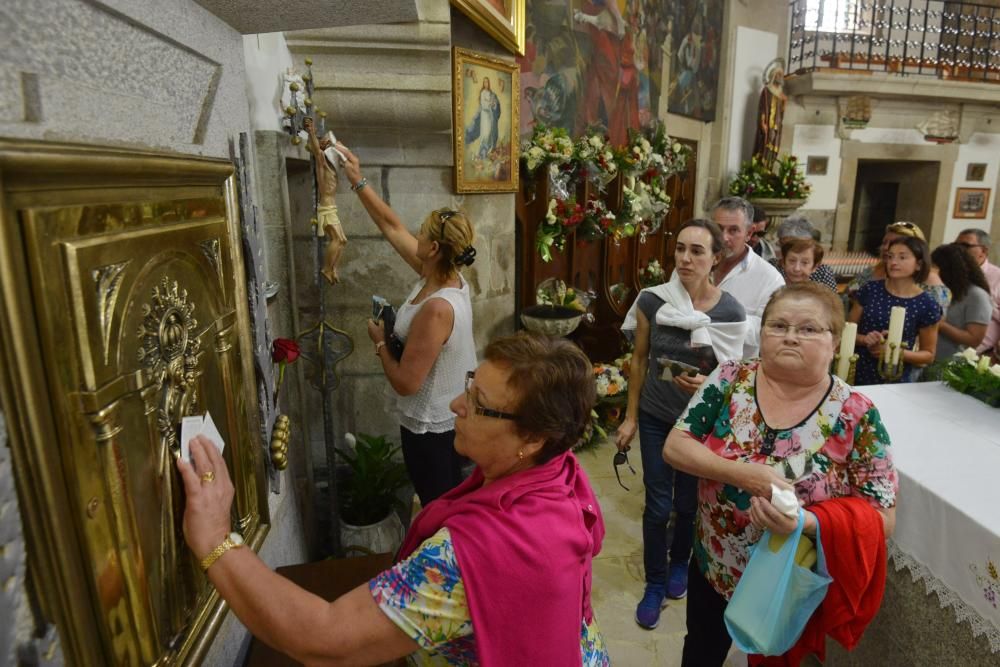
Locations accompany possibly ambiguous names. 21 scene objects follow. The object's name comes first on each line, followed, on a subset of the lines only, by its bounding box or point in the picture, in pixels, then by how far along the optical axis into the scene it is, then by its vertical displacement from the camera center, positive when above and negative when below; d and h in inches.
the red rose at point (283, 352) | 65.2 -15.9
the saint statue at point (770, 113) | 329.4 +44.5
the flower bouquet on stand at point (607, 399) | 177.3 -58.8
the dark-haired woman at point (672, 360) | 95.0 -25.7
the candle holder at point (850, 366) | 100.3 -28.7
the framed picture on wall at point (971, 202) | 390.6 -5.1
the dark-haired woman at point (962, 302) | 130.6 -23.1
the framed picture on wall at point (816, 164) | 365.1 +18.8
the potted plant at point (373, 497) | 103.4 -51.9
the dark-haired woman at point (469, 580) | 38.9 -24.4
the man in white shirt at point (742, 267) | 112.7 -13.3
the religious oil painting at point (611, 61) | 203.2 +53.1
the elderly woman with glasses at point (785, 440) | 62.1 -25.4
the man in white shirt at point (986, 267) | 149.3 -19.9
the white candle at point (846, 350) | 97.7 -24.8
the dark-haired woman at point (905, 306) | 116.0 -21.5
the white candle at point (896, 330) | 95.2 -21.5
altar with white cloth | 63.4 -35.8
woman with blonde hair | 84.0 -20.1
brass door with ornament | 25.8 -8.8
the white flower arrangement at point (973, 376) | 91.2 -28.0
